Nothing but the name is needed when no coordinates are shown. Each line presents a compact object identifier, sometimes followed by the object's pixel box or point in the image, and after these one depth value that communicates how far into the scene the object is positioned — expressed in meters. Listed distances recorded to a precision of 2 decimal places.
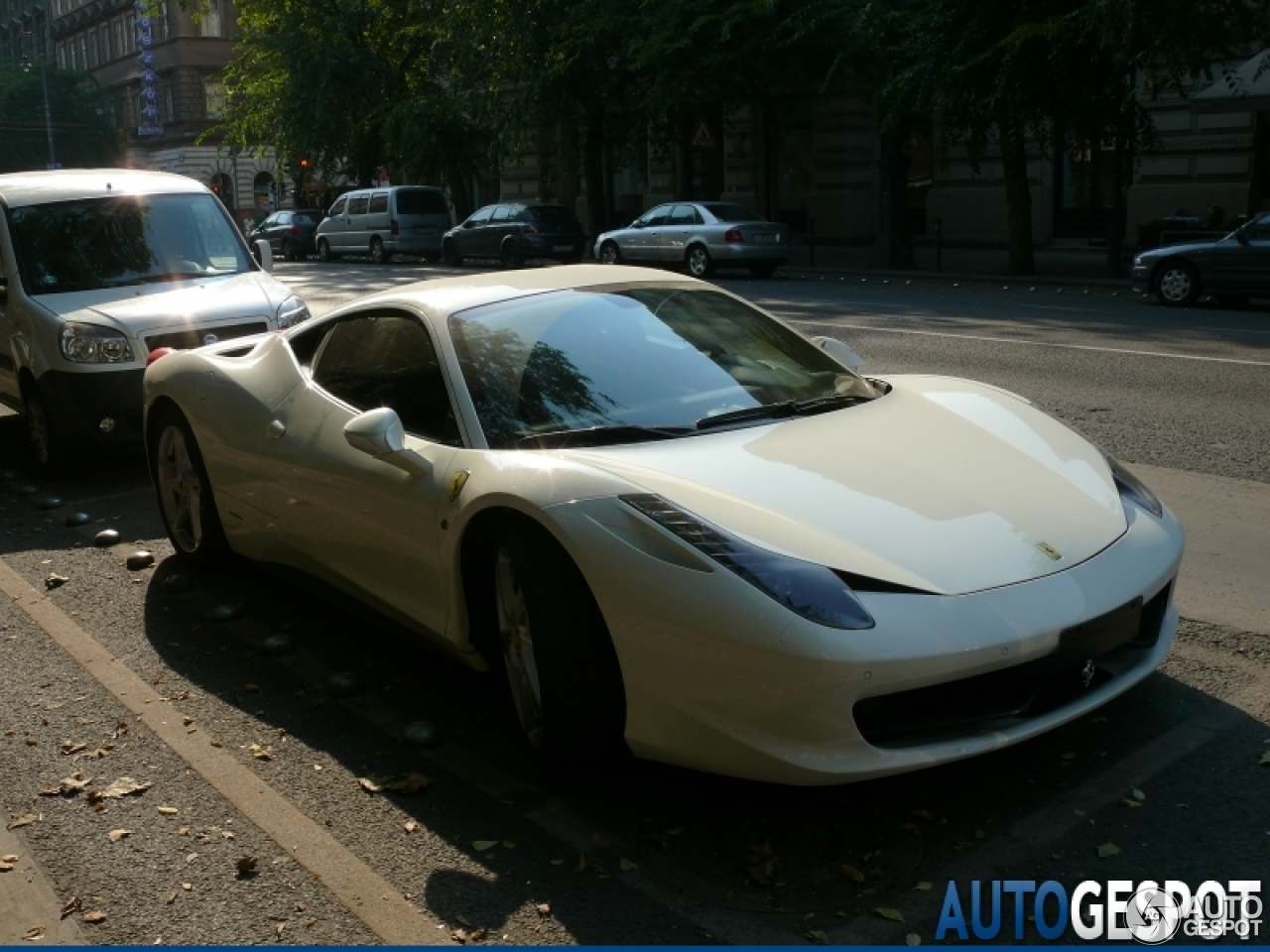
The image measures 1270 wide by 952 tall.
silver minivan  36.47
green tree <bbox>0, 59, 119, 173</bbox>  74.75
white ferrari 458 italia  3.51
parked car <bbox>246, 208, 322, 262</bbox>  42.22
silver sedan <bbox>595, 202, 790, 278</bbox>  25.95
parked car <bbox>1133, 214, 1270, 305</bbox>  17.36
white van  8.52
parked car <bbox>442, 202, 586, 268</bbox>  32.06
